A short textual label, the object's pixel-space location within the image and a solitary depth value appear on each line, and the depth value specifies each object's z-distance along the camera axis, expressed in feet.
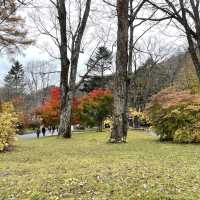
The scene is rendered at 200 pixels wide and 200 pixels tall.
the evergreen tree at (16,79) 178.65
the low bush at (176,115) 38.45
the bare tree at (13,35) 59.33
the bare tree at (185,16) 38.16
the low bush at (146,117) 44.84
